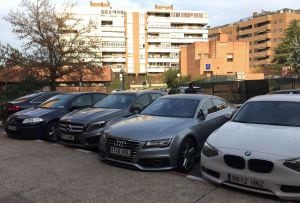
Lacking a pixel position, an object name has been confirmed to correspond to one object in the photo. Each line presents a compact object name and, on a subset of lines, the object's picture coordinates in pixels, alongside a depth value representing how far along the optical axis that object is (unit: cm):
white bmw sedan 549
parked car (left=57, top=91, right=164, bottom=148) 924
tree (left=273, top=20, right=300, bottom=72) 8062
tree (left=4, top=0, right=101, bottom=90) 3234
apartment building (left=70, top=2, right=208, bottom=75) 10306
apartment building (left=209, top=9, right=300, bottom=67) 12081
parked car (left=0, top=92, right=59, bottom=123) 1418
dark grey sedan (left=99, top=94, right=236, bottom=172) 713
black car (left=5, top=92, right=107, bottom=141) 1109
